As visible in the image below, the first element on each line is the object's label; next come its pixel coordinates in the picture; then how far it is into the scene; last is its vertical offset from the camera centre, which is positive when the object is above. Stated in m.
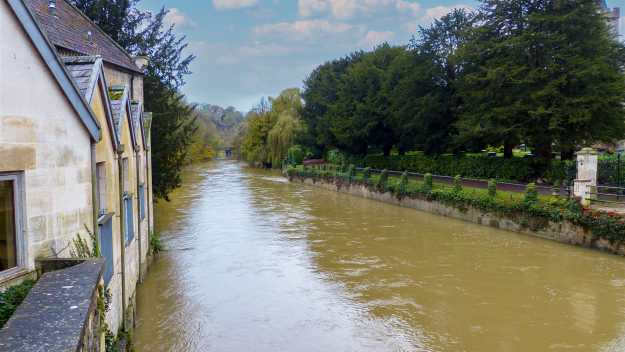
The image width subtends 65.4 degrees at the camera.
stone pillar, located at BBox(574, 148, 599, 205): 17.89 -0.95
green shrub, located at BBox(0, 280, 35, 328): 4.09 -1.36
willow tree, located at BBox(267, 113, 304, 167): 59.59 +1.25
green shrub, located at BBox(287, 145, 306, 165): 56.55 -1.03
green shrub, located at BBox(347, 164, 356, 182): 37.41 -1.98
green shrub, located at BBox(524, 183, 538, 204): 19.69 -1.89
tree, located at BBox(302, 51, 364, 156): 49.22 +4.87
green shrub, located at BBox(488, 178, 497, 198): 22.41 -1.90
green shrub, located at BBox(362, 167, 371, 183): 35.28 -2.00
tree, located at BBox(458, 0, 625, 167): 23.19 +3.55
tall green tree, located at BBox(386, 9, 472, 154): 33.12 +4.24
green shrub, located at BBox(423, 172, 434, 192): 27.30 -2.02
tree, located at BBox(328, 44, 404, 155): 40.47 +3.47
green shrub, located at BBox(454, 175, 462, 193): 24.88 -1.89
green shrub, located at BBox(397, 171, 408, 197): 29.30 -2.31
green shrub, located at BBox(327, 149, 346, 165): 47.97 -1.06
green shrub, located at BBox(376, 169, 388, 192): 31.93 -2.32
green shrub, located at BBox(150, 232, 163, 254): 15.65 -3.30
